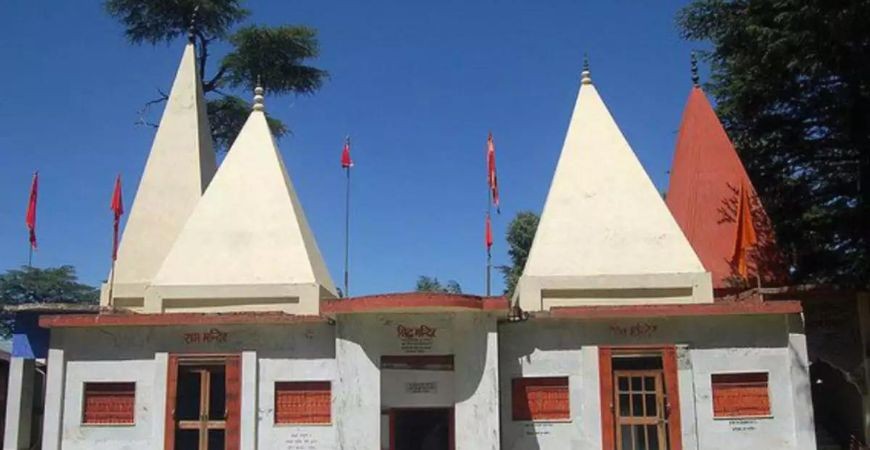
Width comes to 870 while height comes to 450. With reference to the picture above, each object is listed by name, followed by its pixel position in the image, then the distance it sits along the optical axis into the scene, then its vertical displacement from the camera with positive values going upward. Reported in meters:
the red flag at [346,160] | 18.12 +5.29
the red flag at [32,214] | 14.52 +3.38
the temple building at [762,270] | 12.98 +2.24
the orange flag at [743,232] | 12.36 +2.51
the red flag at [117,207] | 13.59 +3.28
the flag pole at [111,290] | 13.43 +1.94
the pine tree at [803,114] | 13.59 +5.38
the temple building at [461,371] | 10.98 +0.52
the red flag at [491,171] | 14.42 +4.02
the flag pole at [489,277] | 13.11 +2.04
